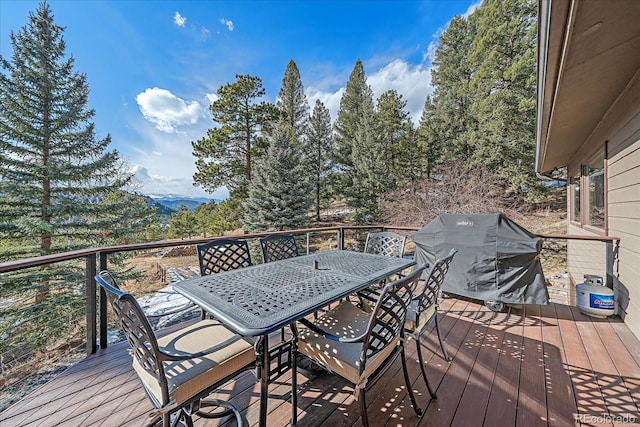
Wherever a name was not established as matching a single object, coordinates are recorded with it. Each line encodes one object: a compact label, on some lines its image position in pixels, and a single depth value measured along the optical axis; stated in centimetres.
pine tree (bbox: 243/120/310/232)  1222
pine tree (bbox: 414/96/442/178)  1437
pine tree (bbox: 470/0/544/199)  1019
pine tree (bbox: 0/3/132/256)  739
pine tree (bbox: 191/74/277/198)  1327
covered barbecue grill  293
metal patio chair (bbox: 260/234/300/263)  294
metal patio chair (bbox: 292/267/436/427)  134
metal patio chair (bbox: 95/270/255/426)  115
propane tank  304
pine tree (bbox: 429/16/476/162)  1358
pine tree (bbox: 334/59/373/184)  1645
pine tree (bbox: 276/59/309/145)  1636
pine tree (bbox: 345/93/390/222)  1455
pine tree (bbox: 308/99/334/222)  1677
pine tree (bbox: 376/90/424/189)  1491
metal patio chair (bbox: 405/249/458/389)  178
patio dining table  134
